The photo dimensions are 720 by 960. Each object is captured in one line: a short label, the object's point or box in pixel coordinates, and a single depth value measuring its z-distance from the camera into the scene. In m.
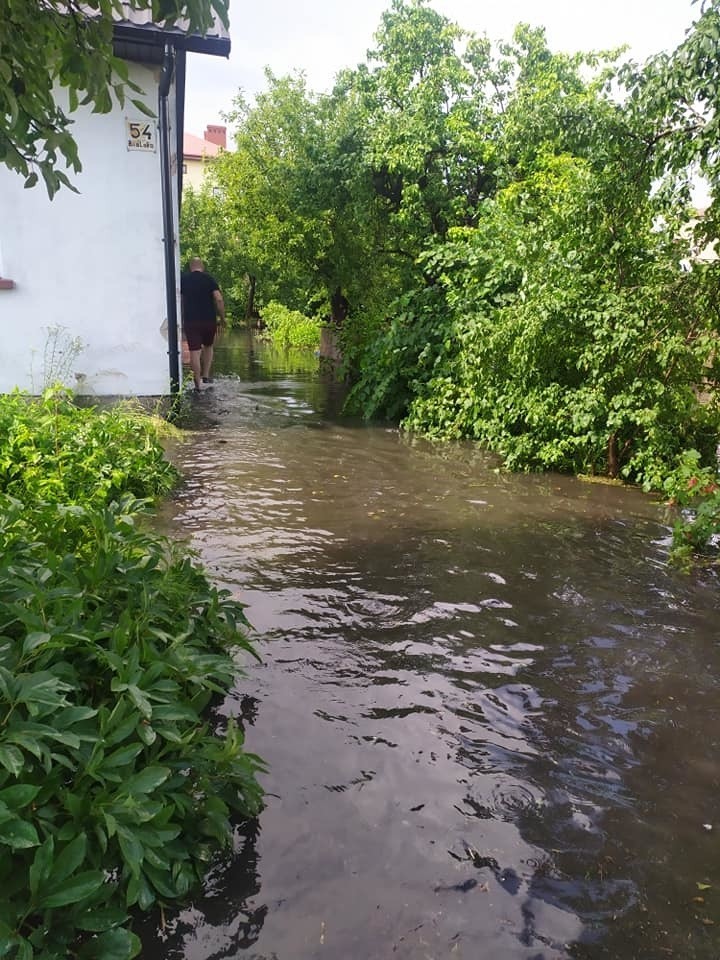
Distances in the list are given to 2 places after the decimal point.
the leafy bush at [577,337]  6.99
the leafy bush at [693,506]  5.29
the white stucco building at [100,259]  8.73
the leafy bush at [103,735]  1.75
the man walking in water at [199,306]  12.05
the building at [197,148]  59.12
